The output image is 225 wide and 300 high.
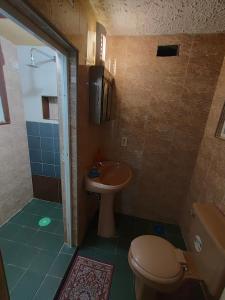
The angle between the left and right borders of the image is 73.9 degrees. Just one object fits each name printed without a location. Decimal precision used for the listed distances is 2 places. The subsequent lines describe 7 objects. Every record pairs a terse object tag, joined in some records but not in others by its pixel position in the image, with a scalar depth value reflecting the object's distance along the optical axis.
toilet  0.94
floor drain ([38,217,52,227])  1.90
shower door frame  0.64
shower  1.74
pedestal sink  1.46
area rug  1.25
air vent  1.58
